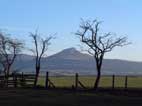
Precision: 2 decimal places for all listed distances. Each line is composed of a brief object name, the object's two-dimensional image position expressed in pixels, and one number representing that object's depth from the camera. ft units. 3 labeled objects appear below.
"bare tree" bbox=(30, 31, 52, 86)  115.20
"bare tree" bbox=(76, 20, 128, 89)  99.72
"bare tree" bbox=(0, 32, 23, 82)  123.23
